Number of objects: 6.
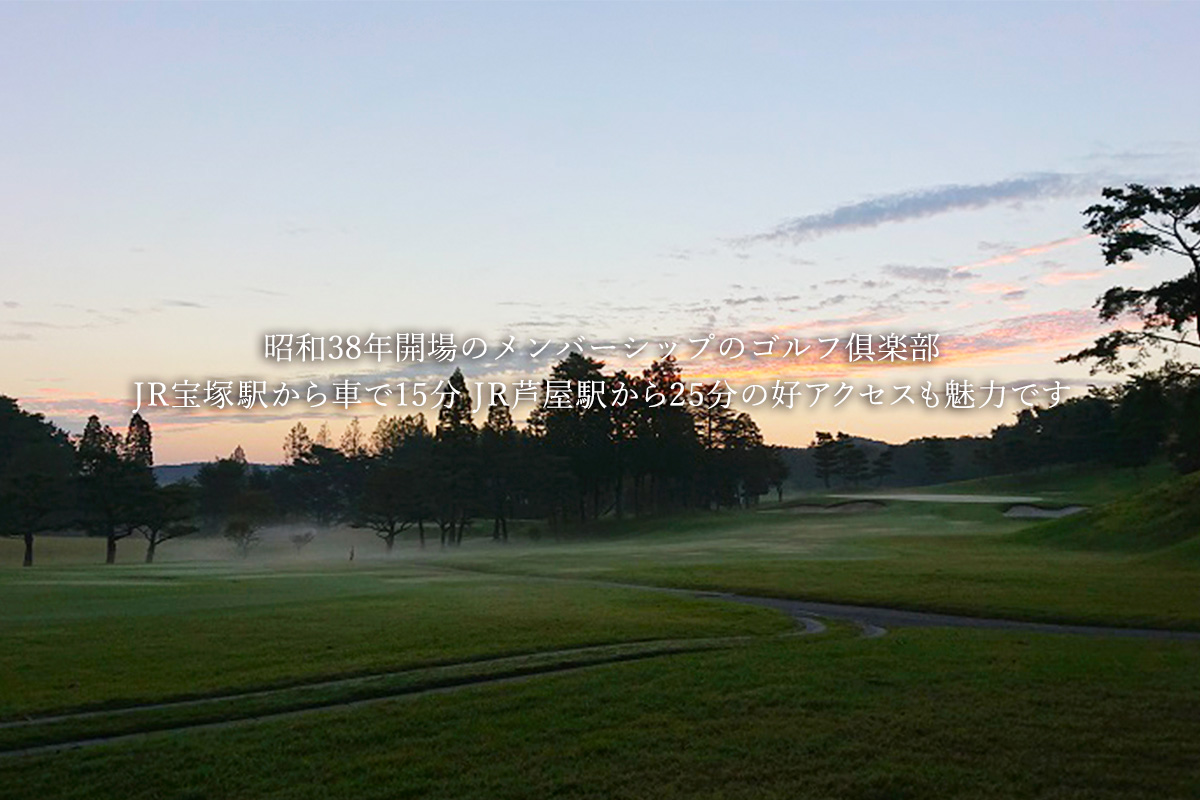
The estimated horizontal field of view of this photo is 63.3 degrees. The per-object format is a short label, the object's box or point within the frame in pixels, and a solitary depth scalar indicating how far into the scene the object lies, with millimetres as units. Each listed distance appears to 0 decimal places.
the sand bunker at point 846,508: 98312
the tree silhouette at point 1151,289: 47625
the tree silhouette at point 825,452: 172562
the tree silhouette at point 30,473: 82962
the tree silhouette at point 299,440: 179875
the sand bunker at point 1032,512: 81625
